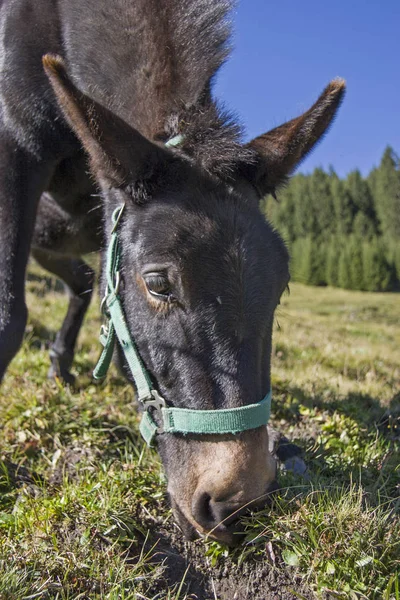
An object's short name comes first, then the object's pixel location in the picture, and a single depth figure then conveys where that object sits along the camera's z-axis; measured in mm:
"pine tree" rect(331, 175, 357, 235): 72938
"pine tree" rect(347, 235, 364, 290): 60125
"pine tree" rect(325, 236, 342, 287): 63062
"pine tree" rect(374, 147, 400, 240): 56406
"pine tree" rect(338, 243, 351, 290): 60875
